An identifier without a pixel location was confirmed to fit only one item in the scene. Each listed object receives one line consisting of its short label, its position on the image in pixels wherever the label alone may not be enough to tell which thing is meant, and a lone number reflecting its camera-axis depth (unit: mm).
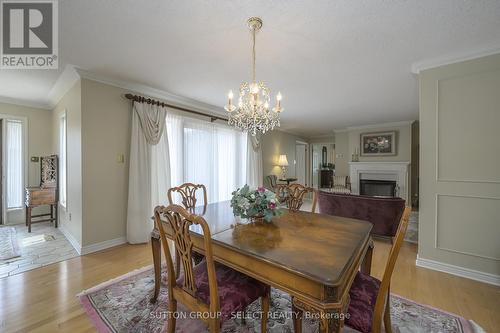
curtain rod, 3168
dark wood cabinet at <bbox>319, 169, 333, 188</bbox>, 9297
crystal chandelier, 2031
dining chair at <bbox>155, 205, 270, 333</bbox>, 1135
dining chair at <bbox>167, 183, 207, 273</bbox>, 2412
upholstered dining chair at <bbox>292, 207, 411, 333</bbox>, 1067
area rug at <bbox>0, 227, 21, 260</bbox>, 2757
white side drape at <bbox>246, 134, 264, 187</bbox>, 5543
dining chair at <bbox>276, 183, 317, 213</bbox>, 2354
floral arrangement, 1696
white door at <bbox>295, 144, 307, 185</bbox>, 8092
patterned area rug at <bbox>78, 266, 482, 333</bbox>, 1596
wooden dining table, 945
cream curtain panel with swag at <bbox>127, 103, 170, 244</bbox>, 3180
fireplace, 6117
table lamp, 6543
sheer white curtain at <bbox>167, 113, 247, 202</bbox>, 3859
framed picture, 6160
